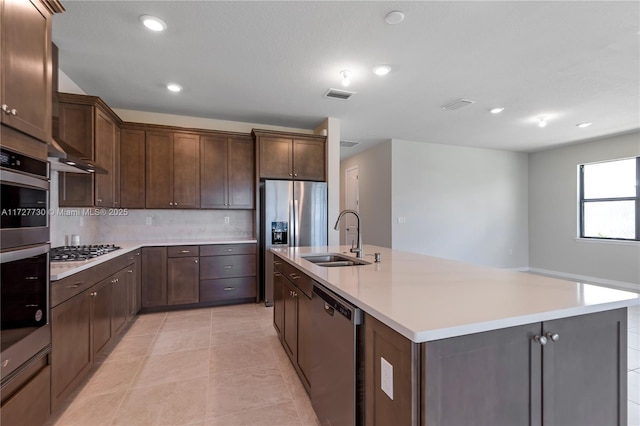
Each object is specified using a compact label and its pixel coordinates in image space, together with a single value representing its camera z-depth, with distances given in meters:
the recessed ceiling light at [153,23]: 2.10
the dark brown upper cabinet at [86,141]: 2.87
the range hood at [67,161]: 1.75
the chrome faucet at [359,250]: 2.34
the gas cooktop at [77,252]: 2.19
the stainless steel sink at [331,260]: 2.34
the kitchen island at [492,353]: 0.93
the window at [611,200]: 5.00
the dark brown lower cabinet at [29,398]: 1.29
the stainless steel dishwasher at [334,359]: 1.25
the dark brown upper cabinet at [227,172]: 4.05
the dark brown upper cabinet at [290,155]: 4.12
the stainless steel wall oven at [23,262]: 1.29
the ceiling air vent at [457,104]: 3.67
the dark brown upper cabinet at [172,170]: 3.82
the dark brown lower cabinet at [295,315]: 1.89
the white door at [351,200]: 6.78
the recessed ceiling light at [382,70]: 2.81
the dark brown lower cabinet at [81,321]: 1.71
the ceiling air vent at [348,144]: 5.88
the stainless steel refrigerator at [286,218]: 4.01
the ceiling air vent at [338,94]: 3.37
